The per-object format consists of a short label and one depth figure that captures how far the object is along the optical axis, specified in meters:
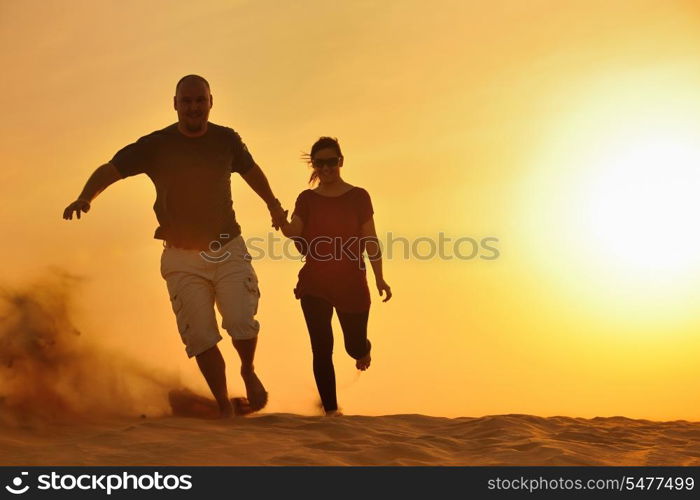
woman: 14.96
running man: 13.52
